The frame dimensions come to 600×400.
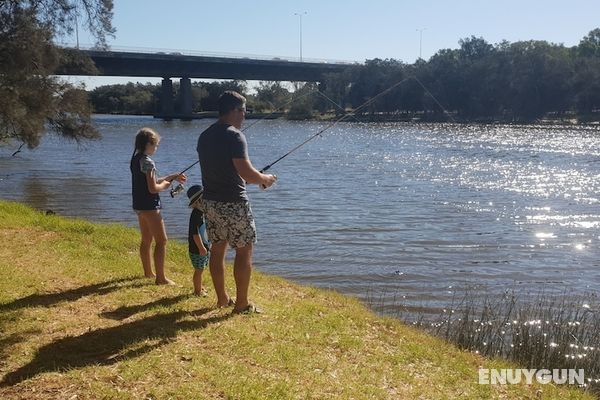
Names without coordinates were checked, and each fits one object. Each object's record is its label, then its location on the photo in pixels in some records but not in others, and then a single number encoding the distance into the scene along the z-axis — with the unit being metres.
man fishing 5.80
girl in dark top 6.95
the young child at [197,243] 6.99
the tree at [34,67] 16.55
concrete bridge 76.12
